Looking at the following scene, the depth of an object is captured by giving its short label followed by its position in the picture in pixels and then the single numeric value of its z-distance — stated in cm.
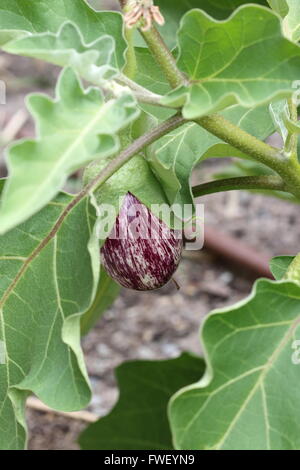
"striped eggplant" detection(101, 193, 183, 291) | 80
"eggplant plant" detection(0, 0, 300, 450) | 69
